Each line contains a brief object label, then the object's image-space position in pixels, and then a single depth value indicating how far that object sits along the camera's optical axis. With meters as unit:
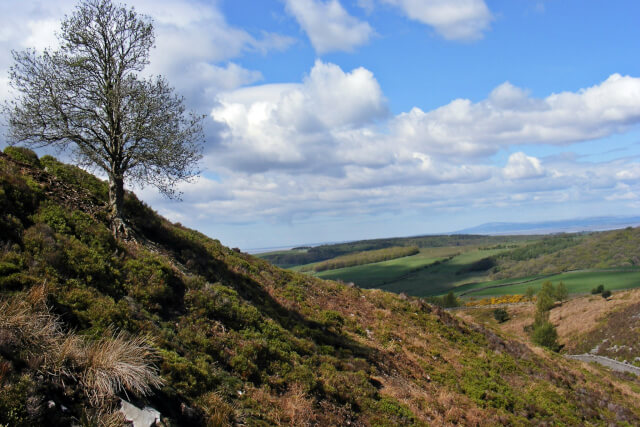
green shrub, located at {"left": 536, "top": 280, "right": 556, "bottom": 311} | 101.57
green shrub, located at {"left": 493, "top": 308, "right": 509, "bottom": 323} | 109.25
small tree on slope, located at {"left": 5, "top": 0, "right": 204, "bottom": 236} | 18.08
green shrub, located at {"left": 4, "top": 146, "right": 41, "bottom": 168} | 19.69
